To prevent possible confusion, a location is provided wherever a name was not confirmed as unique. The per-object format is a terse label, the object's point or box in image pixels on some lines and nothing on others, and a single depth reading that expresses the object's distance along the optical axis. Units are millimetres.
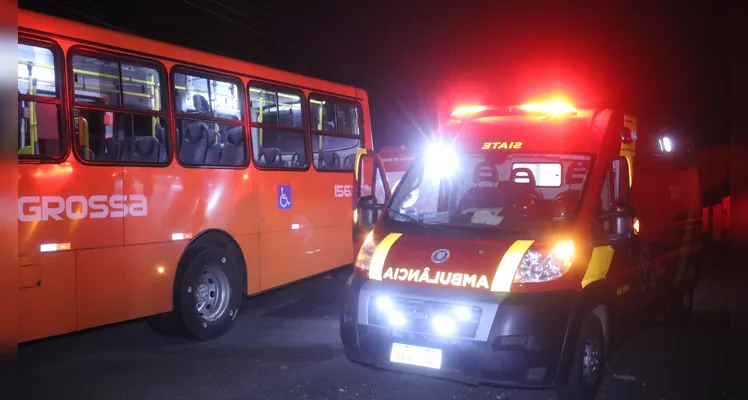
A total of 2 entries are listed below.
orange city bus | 5484
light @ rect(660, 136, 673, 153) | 6755
